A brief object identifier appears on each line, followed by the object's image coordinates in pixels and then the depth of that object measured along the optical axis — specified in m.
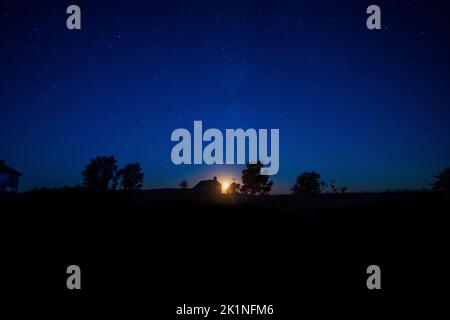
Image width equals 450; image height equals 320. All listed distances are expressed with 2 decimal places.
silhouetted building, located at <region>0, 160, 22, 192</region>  34.28
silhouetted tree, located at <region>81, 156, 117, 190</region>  29.16
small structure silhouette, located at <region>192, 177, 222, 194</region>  20.14
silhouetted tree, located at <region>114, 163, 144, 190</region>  35.41
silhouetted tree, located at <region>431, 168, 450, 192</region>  16.91
